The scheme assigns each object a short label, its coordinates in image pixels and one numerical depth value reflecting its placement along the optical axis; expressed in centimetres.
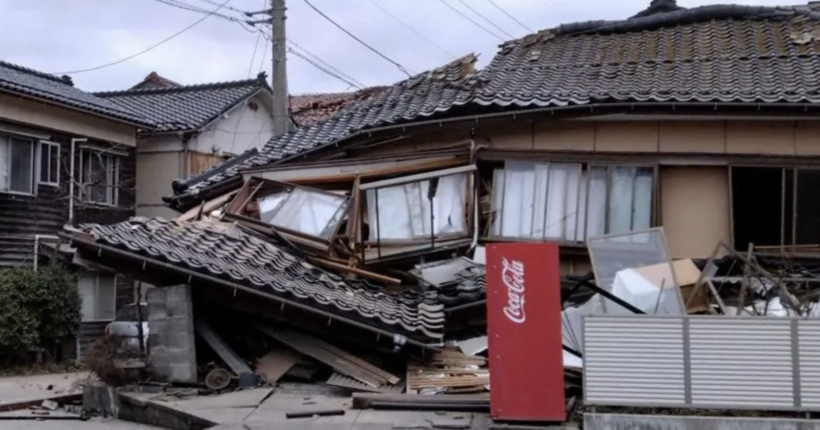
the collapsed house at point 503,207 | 1110
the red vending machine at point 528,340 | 850
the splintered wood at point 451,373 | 1011
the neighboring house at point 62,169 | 1917
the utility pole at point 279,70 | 2000
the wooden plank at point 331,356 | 1070
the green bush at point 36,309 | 1772
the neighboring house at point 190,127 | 2364
